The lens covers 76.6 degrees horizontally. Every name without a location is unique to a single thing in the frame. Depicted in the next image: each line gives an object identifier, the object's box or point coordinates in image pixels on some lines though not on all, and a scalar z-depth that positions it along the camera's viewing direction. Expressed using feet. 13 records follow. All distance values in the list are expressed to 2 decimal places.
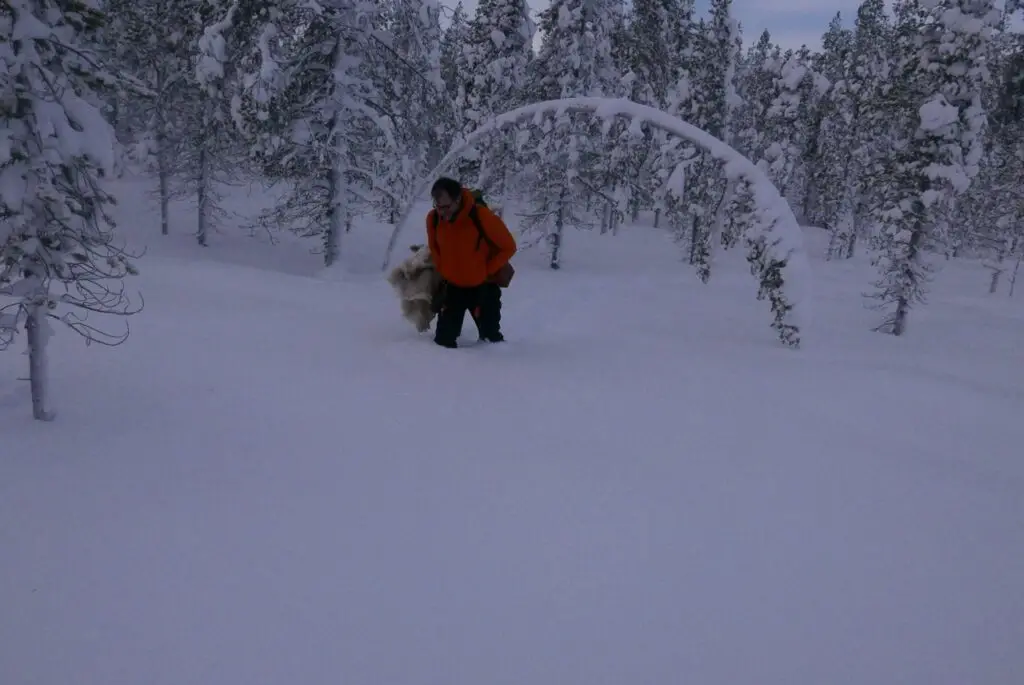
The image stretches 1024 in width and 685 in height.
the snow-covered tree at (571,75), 74.49
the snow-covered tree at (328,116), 51.75
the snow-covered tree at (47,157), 13.70
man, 22.79
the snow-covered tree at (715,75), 96.84
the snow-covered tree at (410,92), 55.26
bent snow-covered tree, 31.12
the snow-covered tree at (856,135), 129.90
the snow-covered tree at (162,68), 71.58
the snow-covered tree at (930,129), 54.39
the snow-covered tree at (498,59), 80.43
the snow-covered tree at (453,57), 117.39
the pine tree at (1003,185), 80.48
